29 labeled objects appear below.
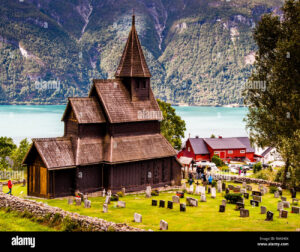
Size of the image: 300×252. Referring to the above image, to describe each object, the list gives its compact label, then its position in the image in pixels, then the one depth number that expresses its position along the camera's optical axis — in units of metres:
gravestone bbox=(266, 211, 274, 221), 26.37
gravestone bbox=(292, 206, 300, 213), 29.14
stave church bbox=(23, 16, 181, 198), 35.53
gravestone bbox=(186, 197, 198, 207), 31.33
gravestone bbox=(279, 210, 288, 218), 27.41
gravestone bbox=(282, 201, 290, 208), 31.27
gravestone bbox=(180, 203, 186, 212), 29.45
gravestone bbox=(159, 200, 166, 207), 30.97
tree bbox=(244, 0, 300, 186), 41.31
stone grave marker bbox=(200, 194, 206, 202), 33.56
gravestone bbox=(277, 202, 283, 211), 29.66
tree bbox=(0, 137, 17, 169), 56.30
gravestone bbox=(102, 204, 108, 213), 29.14
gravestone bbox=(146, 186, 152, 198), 36.31
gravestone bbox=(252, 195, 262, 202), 33.30
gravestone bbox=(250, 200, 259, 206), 31.89
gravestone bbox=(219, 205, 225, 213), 29.20
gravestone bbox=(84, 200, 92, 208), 30.81
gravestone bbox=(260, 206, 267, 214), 28.64
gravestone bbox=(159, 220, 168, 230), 23.74
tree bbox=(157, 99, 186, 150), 60.70
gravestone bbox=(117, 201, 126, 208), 30.87
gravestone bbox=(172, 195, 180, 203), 32.31
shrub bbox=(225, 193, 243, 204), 32.00
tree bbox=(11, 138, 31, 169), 54.59
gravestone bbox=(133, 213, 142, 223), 25.83
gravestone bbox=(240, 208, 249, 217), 27.34
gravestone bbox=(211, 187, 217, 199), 35.41
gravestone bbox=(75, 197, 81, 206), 31.56
